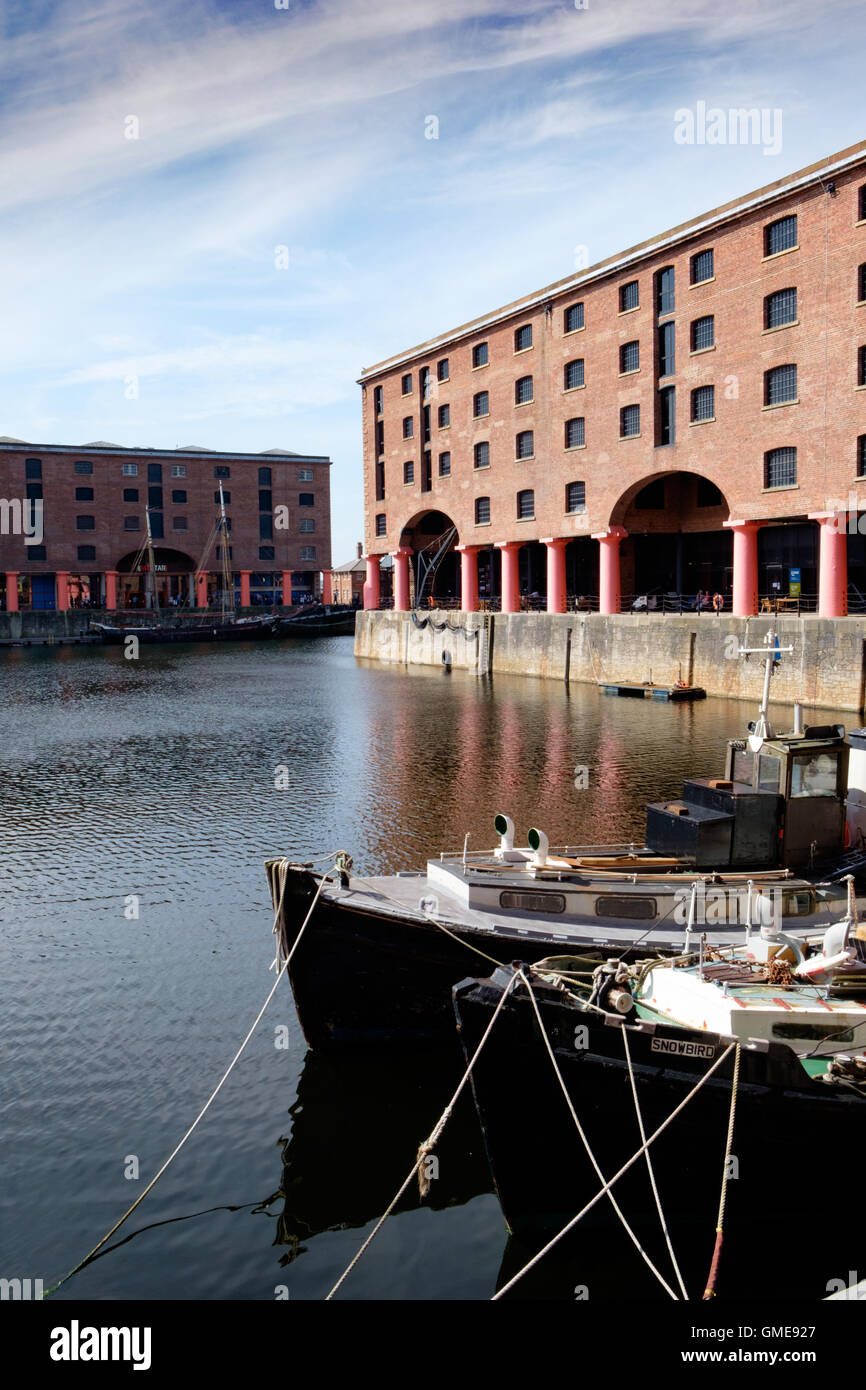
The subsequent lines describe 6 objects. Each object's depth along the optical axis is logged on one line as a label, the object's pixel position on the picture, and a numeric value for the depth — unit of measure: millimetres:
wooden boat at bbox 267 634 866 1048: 14469
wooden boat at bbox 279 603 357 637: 111062
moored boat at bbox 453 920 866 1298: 10430
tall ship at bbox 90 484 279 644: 104062
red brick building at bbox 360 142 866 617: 43094
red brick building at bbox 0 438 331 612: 107188
